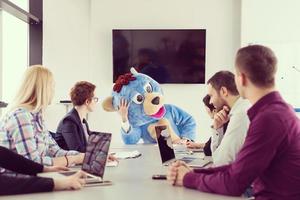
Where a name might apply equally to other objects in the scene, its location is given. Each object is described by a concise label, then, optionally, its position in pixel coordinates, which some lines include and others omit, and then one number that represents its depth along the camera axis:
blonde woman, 2.23
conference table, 1.73
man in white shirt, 2.16
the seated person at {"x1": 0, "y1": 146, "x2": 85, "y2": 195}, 1.76
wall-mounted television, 5.36
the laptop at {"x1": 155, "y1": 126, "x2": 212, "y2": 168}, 2.53
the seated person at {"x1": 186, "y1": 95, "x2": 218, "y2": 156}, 3.35
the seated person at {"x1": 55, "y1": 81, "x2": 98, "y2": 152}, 3.13
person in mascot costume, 3.77
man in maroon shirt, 1.58
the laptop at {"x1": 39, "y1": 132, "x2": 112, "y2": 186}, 1.97
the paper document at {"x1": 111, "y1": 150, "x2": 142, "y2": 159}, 2.92
